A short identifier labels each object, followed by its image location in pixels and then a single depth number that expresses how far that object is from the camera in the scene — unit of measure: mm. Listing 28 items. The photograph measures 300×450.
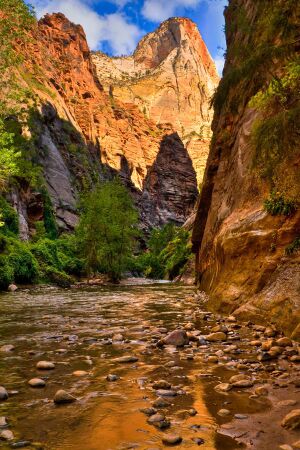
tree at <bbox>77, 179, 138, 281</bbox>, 36469
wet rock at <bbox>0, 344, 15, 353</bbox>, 6998
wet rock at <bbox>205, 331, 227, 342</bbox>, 7715
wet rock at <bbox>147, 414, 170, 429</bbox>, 3748
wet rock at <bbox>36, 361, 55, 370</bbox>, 5789
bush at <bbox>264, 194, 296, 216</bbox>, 10156
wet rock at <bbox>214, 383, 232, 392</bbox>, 4777
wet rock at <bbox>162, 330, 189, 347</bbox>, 7391
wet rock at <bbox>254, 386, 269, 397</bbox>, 4551
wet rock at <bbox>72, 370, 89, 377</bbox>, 5479
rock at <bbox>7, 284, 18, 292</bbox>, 24494
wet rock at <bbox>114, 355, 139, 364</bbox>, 6215
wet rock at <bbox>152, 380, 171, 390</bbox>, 4914
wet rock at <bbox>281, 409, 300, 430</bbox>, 3588
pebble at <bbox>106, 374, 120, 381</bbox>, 5284
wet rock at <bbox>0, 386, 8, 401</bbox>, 4539
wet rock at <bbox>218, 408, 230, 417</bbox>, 4004
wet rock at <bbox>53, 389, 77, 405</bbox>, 4398
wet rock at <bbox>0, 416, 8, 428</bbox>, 3751
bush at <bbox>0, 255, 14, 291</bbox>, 24109
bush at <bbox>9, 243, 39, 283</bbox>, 27797
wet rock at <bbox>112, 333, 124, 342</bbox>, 7879
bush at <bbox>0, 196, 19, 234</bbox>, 34281
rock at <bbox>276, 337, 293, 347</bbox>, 6703
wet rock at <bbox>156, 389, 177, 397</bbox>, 4656
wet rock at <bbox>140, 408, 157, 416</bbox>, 4089
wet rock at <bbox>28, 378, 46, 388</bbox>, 5004
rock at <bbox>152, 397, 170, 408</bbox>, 4301
